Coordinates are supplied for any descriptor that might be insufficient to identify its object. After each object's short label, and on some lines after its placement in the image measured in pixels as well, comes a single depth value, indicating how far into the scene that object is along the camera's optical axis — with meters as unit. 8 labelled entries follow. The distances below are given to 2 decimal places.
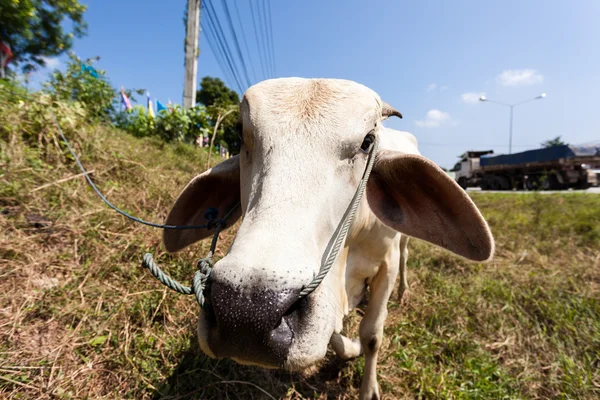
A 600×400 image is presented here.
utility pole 7.53
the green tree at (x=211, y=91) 32.75
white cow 0.89
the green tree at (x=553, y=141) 49.09
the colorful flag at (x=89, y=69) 5.33
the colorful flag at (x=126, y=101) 9.41
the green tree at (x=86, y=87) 4.60
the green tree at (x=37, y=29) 5.81
